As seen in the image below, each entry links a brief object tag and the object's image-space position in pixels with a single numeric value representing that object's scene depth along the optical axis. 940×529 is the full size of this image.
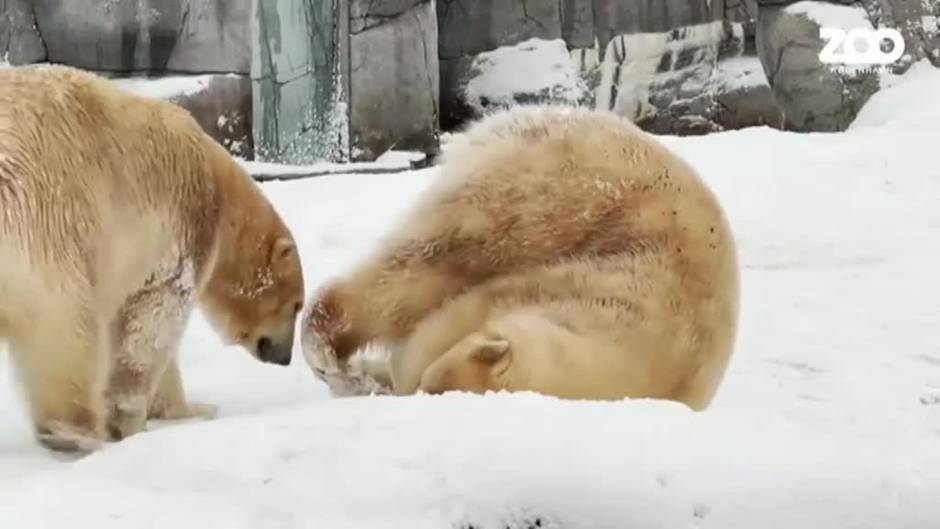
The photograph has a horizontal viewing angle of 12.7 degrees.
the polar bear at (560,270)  12.11
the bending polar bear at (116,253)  11.99
